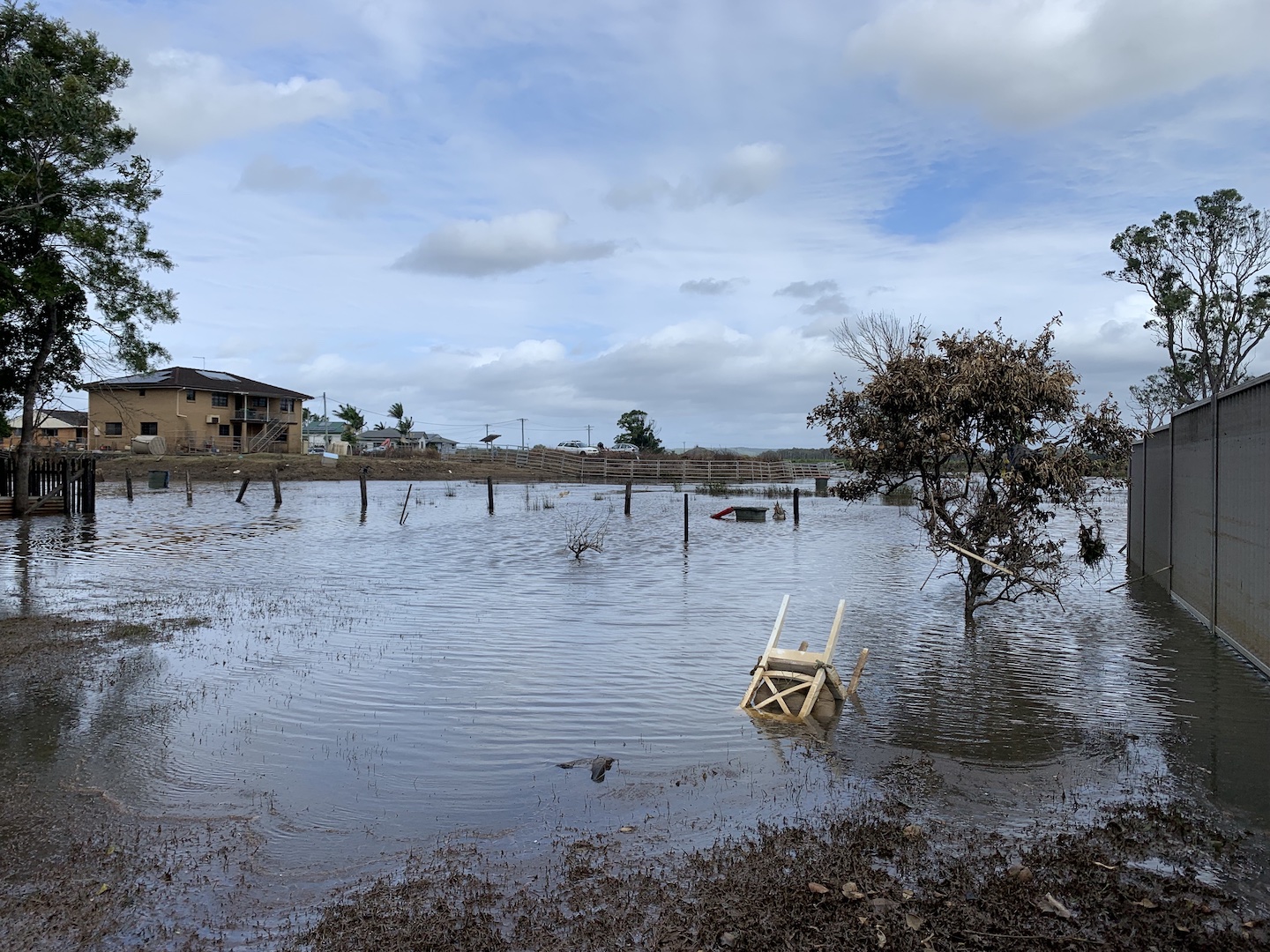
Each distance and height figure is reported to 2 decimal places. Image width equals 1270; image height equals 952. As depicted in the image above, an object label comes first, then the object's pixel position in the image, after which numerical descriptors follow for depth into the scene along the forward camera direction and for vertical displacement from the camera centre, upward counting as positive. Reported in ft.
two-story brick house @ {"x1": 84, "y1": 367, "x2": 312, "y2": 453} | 227.20 +13.77
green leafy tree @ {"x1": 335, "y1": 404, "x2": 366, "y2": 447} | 328.29 +18.17
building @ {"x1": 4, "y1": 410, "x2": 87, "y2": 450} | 261.44 +11.29
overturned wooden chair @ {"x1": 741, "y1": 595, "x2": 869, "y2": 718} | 28.50 -6.86
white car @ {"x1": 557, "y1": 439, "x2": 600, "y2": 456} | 274.77 +6.83
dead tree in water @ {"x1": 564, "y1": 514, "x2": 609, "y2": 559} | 73.72 -6.54
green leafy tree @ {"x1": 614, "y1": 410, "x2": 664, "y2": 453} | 300.81 +11.95
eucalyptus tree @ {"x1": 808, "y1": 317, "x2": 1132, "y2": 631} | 39.40 +1.34
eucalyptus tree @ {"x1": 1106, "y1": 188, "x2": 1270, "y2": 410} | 116.16 +24.37
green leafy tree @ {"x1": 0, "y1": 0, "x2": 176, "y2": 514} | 60.23 +21.50
